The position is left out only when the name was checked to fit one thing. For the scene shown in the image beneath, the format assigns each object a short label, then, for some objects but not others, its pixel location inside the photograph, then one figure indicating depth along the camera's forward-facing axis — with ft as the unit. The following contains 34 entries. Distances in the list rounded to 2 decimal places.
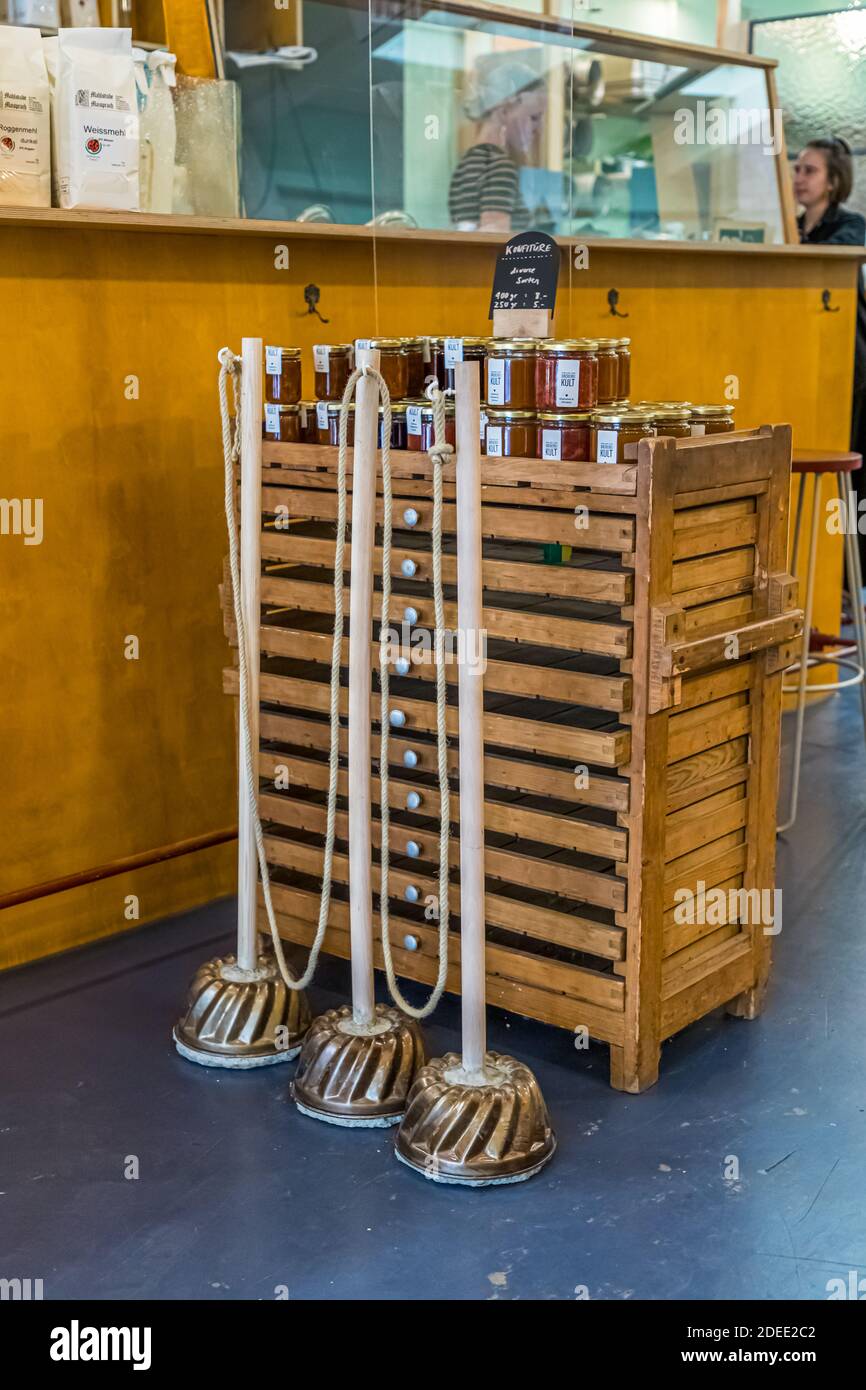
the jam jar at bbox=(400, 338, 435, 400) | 10.21
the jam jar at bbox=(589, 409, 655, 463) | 8.61
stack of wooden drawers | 8.59
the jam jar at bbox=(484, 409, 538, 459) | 9.07
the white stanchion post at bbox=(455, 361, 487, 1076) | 7.75
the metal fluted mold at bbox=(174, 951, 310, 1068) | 9.42
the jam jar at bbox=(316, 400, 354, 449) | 9.97
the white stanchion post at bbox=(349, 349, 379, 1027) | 8.33
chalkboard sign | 9.53
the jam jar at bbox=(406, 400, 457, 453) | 9.37
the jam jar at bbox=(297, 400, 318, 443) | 10.35
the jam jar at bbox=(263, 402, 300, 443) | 10.34
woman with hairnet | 14.65
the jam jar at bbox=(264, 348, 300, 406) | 10.39
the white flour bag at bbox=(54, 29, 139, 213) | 10.37
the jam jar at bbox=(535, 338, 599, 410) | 8.84
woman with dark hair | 18.86
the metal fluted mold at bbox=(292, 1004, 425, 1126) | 8.68
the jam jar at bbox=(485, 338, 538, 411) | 9.10
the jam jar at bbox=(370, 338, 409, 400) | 10.12
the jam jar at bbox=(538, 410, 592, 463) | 8.82
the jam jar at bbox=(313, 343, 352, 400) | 10.20
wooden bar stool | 12.95
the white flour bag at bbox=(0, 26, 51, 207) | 10.07
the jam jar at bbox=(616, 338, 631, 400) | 9.45
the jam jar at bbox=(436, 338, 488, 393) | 9.58
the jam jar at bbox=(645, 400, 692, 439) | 8.90
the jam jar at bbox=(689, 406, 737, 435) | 9.30
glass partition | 14.07
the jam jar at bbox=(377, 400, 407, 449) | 9.57
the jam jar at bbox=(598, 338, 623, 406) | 9.37
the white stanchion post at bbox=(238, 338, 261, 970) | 9.09
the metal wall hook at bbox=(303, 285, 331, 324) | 12.09
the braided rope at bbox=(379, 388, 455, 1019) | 8.13
